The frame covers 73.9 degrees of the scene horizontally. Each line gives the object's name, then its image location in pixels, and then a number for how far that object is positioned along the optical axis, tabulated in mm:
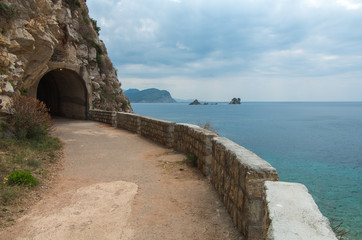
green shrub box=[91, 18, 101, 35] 24547
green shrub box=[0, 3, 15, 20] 8011
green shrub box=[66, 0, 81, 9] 19959
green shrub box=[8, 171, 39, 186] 4500
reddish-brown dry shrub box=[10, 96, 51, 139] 7488
